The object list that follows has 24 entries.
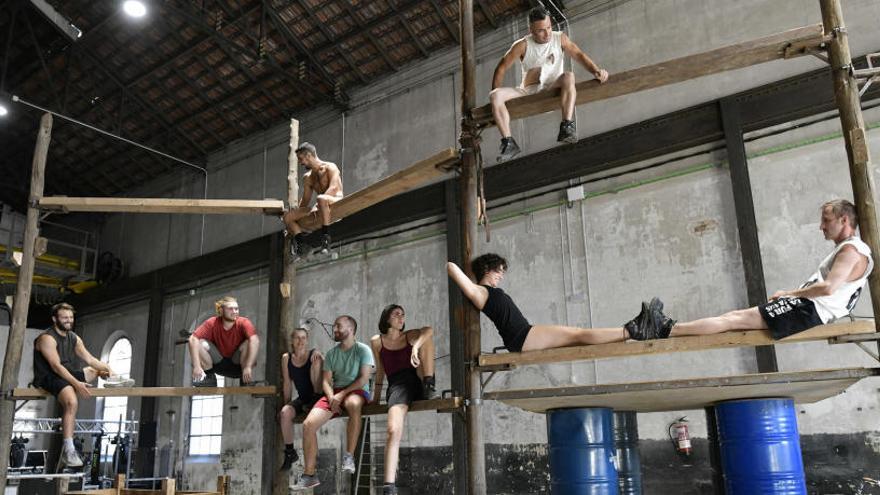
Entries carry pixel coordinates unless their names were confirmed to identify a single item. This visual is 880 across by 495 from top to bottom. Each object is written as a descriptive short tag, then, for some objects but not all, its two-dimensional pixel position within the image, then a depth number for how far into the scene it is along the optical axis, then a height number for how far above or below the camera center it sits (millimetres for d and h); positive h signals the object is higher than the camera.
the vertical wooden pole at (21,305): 7441 +1538
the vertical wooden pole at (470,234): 5156 +1556
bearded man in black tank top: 7227 +840
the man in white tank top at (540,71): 5348 +2908
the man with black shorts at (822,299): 4242 +775
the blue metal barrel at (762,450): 5105 -148
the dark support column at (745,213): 7996 +2555
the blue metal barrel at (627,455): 5988 -190
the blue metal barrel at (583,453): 5414 -147
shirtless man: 7125 +2612
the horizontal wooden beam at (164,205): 7445 +2546
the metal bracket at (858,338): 4224 +525
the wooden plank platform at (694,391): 4484 +283
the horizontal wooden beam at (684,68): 4801 +2582
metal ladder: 11062 -264
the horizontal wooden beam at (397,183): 5676 +2193
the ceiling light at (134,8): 10938 +6724
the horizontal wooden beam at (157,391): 7102 +536
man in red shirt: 7305 +1033
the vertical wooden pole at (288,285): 7500 +1649
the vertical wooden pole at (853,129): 4410 +1906
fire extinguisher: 8320 -55
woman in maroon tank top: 5727 +610
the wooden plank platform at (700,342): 4246 +548
